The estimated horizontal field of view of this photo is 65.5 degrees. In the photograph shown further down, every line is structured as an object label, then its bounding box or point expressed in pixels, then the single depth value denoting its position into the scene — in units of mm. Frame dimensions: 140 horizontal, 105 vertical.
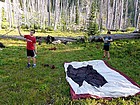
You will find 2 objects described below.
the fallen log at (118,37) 10635
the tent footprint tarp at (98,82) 4324
